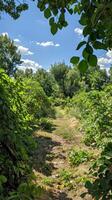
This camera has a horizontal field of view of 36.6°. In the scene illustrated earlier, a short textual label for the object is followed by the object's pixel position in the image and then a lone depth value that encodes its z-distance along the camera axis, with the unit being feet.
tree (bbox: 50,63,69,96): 85.00
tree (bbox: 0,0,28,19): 16.04
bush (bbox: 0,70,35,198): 4.92
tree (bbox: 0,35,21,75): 68.32
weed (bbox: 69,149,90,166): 15.56
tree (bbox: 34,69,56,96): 67.76
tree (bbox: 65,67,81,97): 78.70
